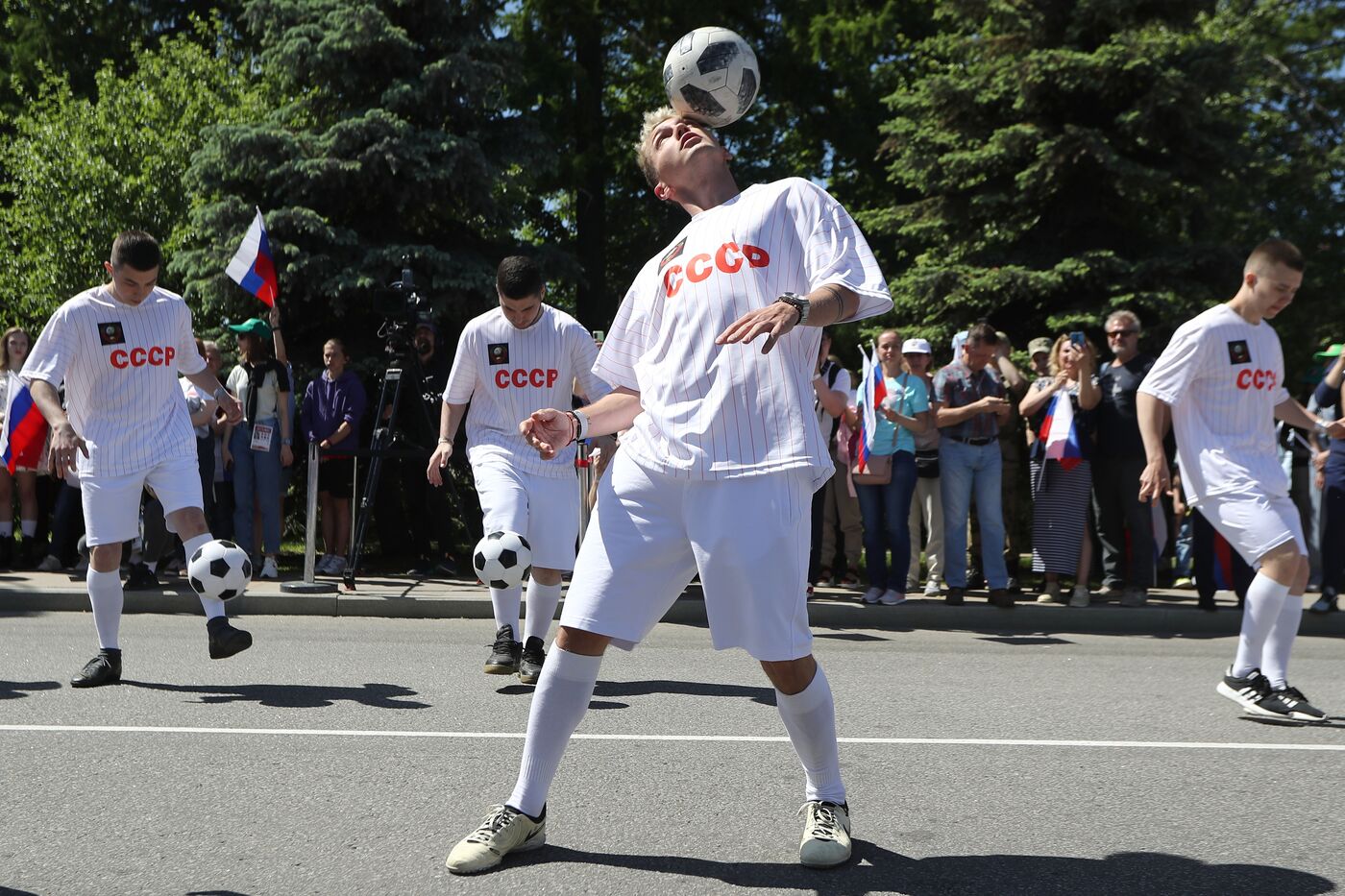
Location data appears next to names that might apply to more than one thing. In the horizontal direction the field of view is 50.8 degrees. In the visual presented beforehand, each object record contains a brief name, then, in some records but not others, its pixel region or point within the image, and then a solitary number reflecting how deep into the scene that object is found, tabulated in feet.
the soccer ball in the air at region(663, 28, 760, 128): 13.48
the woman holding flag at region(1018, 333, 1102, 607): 34.19
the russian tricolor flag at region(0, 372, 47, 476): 36.68
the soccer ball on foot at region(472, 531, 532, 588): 21.63
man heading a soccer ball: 12.48
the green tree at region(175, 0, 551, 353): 49.98
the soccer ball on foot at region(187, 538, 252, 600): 20.75
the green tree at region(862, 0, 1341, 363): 56.80
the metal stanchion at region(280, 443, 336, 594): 35.22
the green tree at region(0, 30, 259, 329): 68.39
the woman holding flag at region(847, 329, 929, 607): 34.81
